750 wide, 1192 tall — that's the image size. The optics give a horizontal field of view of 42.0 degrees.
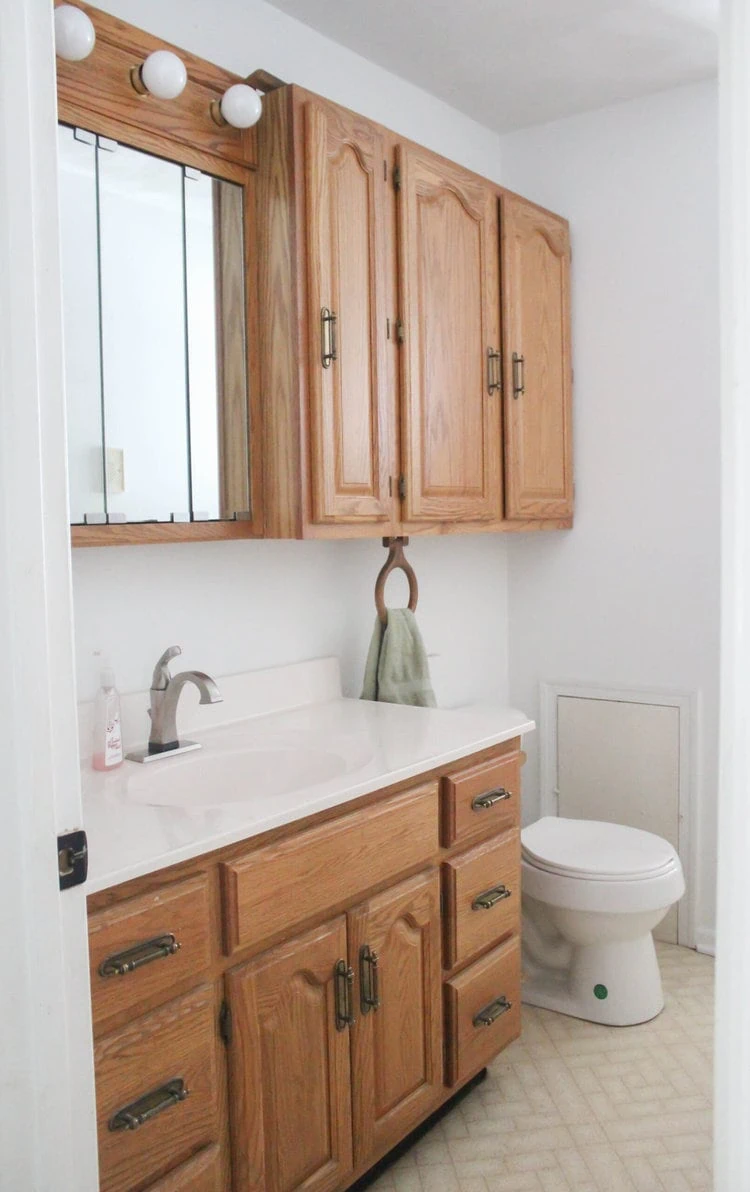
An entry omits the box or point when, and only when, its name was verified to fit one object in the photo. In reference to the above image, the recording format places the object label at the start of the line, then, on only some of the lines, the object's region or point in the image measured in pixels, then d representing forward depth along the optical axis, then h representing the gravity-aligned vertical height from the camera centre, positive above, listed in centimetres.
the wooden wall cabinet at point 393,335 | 194 +46
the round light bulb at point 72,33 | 153 +80
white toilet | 235 -94
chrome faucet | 185 -32
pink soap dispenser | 177 -35
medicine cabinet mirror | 170 +38
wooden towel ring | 246 -9
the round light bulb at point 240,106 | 183 +81
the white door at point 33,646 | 98 -11
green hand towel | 239 -32
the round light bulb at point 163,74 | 167 +80
